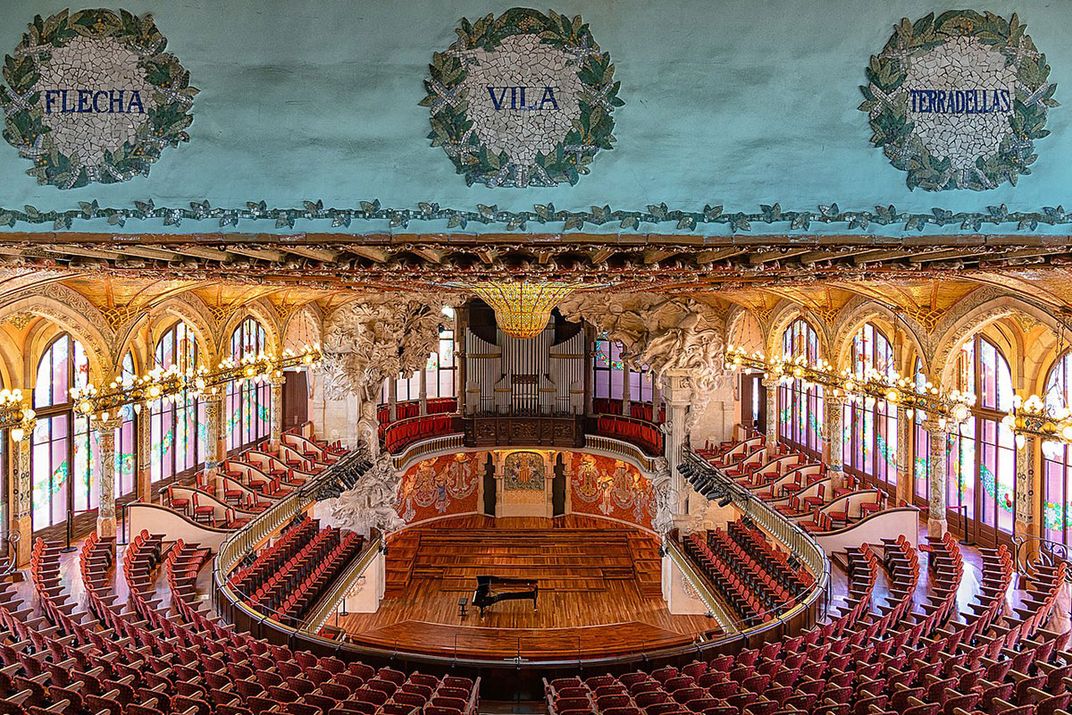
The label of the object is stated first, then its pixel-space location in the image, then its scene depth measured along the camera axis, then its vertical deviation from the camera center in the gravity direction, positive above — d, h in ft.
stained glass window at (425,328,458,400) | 93.30 -2.57
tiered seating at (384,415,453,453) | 82.55 -9.52
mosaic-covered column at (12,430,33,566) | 55.01 -11.11
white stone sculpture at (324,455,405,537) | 69.51 -14.93
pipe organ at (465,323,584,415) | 88.99 -2.93
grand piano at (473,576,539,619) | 66.13 -22.48
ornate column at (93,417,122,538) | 57.36 -10.17
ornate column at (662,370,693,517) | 67.21 -8.04
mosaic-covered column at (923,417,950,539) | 57.98 -10.41
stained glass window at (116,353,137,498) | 70.13 -10.01
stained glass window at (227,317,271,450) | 89.45 -6.56
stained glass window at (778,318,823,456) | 83.61 -6.20
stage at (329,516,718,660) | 62.54 -24.36
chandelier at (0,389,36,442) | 47.21 -4.32
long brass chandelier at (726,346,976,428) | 53.57 -2.93
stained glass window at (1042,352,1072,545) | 52.42 -9.19
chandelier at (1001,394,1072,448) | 38.88 -3.98
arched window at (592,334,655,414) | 90.53 -3.38
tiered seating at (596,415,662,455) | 80.84 -9.45
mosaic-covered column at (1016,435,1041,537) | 54.29 -10.27
